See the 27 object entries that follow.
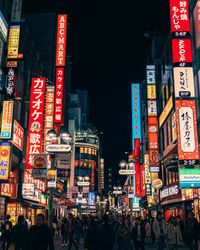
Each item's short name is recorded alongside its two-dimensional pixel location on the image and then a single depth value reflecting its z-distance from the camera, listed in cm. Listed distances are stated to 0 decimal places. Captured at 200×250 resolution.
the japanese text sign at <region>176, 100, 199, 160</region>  2220
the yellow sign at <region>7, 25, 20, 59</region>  2448
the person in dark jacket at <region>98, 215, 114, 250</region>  1114
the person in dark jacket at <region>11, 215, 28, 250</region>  1031
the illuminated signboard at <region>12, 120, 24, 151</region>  2856
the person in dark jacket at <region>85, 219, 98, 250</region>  1260
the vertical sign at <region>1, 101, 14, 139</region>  2359
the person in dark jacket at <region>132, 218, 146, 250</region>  1748
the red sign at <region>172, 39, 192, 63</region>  2355
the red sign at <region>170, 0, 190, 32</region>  2420
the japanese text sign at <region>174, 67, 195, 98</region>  2300
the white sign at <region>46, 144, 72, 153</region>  1705
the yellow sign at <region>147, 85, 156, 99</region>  4122
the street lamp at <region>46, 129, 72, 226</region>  1653
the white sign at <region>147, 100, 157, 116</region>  4129
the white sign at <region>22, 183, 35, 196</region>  2416
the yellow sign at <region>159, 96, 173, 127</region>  3594
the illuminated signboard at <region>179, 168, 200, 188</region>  2181
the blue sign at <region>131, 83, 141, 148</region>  6264
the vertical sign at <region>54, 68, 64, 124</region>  3042
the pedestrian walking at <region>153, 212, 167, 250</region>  1631
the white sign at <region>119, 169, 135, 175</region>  2481
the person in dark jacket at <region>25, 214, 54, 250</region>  764
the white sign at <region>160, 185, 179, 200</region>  3284
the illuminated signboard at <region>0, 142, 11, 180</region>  2365
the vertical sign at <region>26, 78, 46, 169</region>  2820
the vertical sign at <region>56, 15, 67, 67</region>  3059
